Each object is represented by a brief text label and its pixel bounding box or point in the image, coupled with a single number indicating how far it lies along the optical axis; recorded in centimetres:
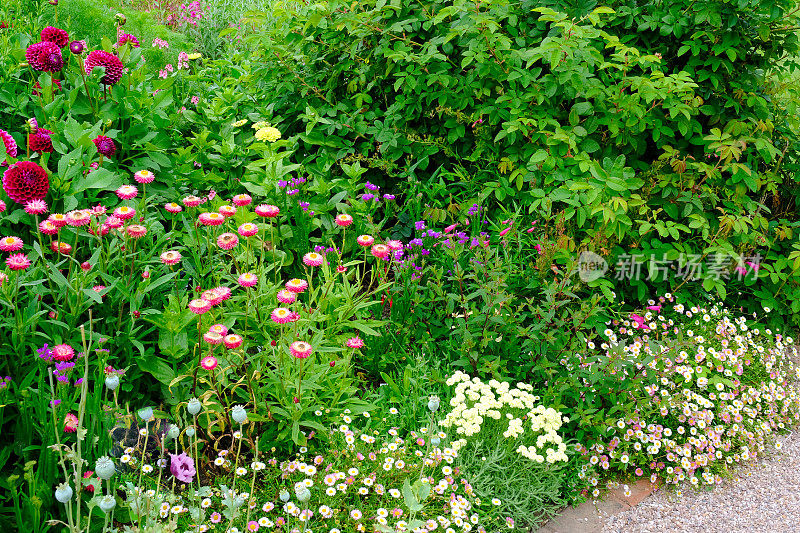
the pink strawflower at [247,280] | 222
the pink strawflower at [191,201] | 256
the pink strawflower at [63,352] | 216
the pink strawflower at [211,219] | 233
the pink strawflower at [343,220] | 273
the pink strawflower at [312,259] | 244
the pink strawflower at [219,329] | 212
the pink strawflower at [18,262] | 214
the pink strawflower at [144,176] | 251
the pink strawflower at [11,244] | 220
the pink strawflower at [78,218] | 222
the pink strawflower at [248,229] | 231
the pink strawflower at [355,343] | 272
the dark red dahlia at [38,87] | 301
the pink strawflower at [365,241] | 266
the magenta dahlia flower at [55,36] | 279
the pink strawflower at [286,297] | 217
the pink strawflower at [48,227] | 228
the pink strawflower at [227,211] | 251
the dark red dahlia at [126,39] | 329
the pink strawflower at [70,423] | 204
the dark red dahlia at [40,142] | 261
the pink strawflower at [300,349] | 208
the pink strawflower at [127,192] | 246
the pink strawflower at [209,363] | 217
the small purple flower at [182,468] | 197
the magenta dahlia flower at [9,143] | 254
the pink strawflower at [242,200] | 260
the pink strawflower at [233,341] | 214
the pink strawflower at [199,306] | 203
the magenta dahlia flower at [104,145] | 278
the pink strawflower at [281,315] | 213
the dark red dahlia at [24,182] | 243
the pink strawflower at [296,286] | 224
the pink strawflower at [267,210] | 255
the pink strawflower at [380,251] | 268
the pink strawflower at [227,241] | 230
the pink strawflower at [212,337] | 207
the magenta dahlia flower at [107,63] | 288
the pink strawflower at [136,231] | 223
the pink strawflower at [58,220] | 220
